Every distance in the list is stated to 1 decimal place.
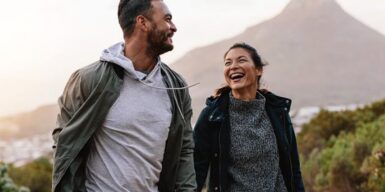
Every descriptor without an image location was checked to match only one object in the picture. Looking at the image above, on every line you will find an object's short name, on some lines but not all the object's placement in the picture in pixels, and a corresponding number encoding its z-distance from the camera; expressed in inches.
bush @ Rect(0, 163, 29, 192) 343.3
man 106.0
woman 140.6
